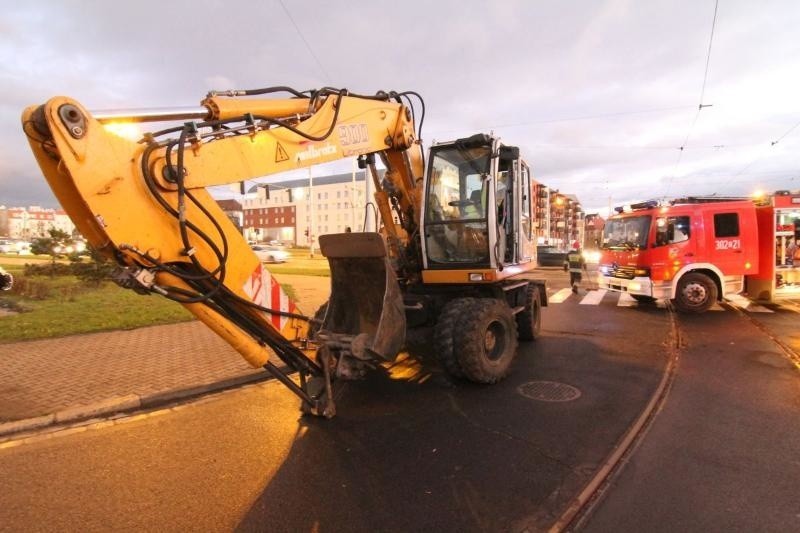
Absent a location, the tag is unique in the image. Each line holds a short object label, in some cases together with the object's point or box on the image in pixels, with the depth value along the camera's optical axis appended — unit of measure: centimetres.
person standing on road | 1738
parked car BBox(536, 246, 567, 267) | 3134
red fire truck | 1220
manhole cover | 569
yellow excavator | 313
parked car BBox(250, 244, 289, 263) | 3703
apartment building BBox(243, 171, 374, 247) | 9831
